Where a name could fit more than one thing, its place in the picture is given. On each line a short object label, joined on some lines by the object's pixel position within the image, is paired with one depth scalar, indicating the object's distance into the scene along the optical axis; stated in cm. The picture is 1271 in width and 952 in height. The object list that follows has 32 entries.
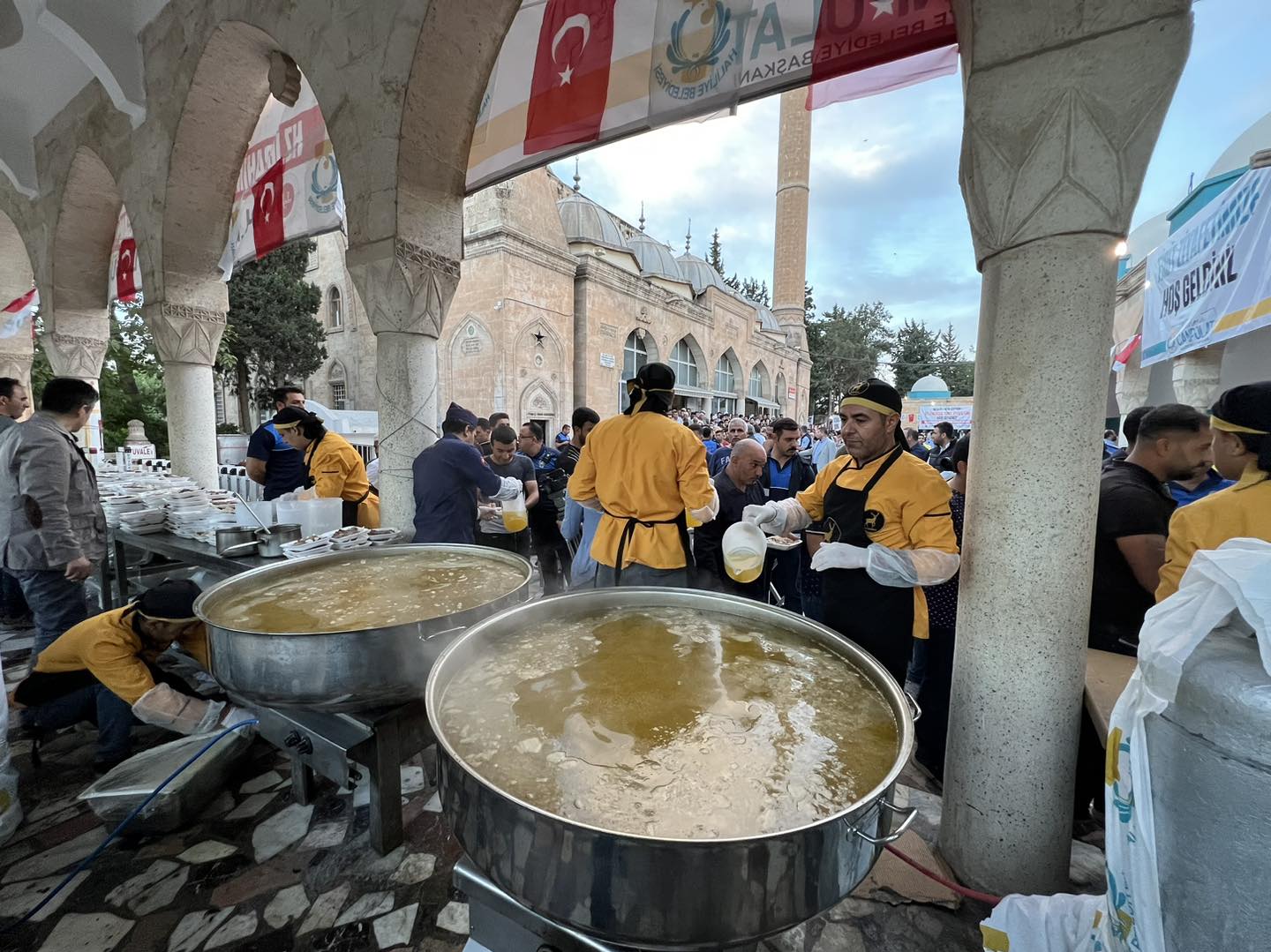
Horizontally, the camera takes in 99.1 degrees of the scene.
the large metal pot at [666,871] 98
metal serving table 347
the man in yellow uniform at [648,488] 327
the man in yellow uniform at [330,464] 439
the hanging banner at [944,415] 2156
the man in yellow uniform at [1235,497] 179
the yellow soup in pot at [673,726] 122
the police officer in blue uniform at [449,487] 400
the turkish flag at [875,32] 318
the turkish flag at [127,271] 764
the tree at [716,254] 5369
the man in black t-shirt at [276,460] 517
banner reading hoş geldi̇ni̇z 465
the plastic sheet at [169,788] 240
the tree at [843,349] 4716
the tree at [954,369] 5038
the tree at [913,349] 4997
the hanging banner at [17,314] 884
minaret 3130
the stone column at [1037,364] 187
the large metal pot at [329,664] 178
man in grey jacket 352
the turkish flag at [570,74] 427
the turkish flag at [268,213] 633
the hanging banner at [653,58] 338
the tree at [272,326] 1856
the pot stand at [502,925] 128
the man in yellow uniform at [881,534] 239
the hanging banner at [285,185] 596
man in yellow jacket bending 278
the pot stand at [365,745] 226
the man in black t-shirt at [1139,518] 244
